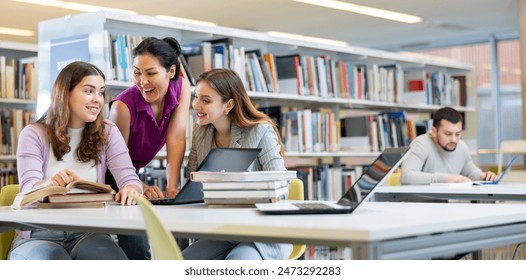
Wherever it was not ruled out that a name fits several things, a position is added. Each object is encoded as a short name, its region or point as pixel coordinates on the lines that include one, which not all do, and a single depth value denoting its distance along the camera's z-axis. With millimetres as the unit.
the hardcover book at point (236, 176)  2418
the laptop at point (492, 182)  4438
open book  2521
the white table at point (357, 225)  1608
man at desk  4871
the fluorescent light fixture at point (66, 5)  8508
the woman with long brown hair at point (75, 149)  2672
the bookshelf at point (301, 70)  4613
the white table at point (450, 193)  3859
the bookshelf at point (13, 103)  6414
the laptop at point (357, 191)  2007
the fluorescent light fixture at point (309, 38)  10617
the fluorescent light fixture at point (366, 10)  8573
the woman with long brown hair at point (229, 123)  3057
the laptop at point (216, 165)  2605
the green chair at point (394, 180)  4594
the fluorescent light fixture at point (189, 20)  9372
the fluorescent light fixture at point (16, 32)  10141
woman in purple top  3387
